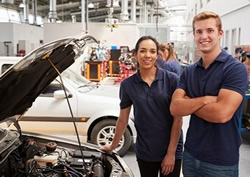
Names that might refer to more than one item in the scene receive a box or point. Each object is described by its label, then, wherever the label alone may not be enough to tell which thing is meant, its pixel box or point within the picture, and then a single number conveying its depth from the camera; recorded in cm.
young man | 180
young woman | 222
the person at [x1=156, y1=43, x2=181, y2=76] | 483
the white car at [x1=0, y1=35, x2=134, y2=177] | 175
